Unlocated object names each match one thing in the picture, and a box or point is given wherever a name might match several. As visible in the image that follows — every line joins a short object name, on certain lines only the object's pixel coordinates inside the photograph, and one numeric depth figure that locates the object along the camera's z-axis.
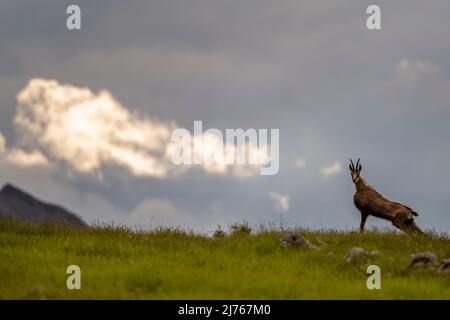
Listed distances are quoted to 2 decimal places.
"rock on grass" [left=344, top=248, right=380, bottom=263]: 20.67
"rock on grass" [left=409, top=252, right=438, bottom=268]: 20.41
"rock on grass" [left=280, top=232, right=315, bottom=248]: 22.78
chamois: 28.28
